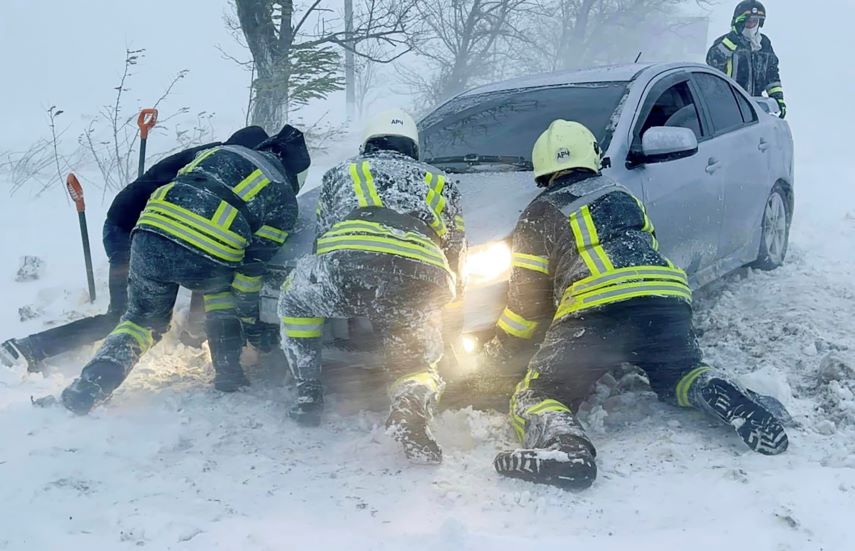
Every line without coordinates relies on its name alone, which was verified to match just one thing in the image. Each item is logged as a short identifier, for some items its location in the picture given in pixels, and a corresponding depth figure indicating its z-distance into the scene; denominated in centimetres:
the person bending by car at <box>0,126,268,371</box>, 430
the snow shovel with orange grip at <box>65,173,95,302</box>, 514
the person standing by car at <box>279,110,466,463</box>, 322
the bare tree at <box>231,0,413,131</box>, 863
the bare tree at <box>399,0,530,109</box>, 1836
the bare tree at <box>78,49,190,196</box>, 914
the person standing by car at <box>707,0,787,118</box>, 785
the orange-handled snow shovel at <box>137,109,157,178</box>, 548
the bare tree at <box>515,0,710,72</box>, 2398
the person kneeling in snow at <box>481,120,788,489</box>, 319
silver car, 385
